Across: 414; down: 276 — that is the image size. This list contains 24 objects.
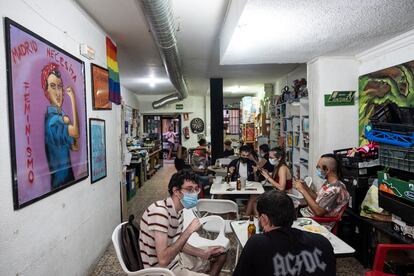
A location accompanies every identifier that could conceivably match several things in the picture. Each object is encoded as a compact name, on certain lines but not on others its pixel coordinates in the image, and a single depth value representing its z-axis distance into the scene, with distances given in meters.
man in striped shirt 2.11
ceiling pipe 2.76
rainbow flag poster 4.46
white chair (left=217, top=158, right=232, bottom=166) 7.07
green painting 3.64
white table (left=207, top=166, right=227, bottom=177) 6.28
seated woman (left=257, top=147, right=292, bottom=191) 4.54
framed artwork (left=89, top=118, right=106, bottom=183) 3.66
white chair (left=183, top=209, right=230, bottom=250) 2.95
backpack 2.20
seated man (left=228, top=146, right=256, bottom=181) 5.35
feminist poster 2.09
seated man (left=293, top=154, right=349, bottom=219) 3.27
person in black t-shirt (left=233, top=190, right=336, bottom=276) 1.54
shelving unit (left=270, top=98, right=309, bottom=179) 6.06
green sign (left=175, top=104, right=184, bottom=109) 13.22
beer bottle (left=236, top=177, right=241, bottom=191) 4.62
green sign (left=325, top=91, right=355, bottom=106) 4.72
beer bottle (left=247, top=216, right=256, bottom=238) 2.55
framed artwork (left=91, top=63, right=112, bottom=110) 3.75
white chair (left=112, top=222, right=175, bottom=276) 2.06
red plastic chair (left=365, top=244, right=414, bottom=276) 2.48
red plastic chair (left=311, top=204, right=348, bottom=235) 3.21
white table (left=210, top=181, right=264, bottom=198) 4.44
